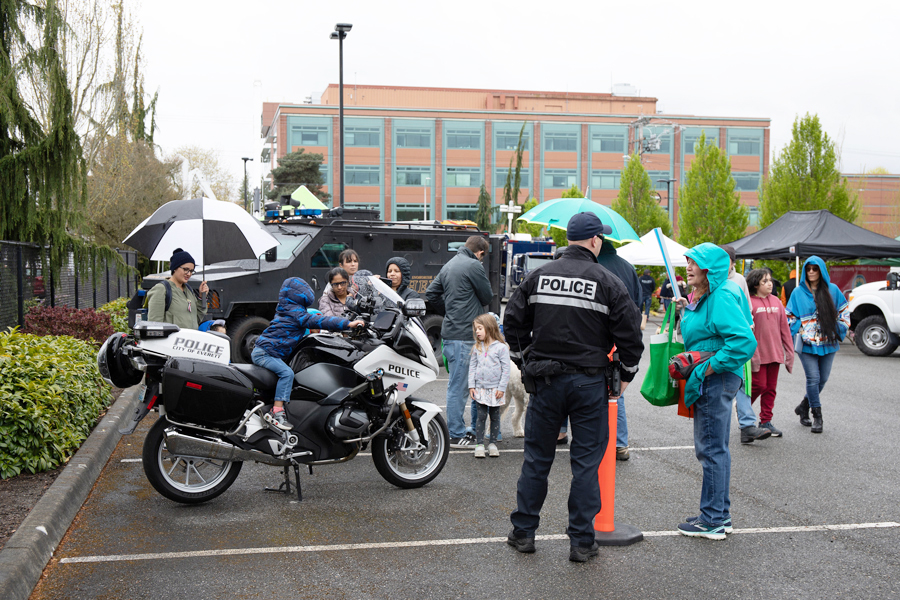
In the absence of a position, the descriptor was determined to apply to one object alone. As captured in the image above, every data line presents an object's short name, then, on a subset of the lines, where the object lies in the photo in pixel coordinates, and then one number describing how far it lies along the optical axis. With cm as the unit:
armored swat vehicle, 1170
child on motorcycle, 580
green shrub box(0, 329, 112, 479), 592
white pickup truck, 1616
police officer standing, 466
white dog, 788
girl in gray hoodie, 725
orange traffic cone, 502
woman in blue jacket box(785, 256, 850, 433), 856
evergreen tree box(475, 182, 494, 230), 6744
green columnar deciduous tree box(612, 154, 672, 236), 4475
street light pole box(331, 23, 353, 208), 2292
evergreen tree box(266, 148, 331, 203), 6144
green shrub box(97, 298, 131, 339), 1316
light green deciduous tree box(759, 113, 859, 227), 2530
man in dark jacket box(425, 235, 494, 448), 765
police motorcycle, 549
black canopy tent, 1750
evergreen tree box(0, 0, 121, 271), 1012
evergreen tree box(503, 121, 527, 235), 6662
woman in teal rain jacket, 509
